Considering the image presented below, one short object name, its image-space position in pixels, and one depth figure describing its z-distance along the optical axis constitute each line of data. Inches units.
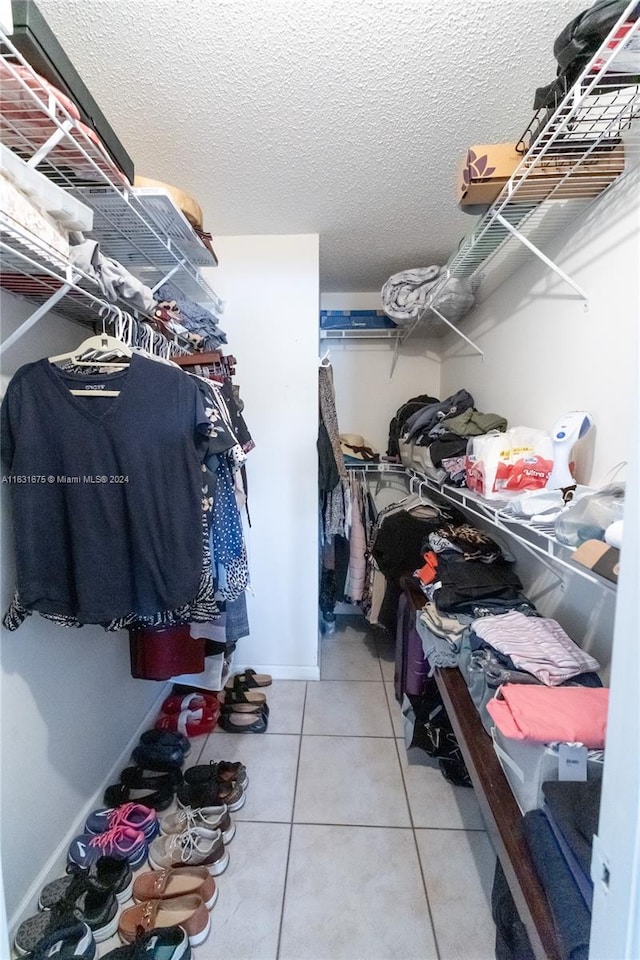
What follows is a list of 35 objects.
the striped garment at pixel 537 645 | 36.2
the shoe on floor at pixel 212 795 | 53.9
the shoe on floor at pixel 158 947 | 36.9
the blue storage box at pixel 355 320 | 96.9
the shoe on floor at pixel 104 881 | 42.2
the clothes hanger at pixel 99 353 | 40.3
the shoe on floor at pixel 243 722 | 68.8
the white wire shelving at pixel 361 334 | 100.3
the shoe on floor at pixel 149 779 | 56.7
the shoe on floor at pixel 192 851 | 46.5
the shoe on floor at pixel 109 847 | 46.2
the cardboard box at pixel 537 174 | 37.3
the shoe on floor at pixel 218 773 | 56.8
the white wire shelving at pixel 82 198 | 27.8
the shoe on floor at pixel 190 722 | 68.4
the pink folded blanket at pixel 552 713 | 29.4
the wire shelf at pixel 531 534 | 27.8
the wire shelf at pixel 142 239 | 42.0
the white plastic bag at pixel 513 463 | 44.1
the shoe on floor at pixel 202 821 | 50.2
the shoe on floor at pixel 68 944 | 36.3
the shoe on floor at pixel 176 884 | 42.7
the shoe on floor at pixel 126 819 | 49.4
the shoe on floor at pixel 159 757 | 60.0
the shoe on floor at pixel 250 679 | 79.5
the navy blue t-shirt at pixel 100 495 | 37.4
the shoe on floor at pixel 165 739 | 63.2
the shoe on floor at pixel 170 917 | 39.6
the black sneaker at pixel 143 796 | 54.0
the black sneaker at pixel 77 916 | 38.6
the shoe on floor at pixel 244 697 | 73.2
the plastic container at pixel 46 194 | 27.7
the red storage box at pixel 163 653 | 56.2
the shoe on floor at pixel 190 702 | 71.2
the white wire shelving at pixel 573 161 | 28.6
